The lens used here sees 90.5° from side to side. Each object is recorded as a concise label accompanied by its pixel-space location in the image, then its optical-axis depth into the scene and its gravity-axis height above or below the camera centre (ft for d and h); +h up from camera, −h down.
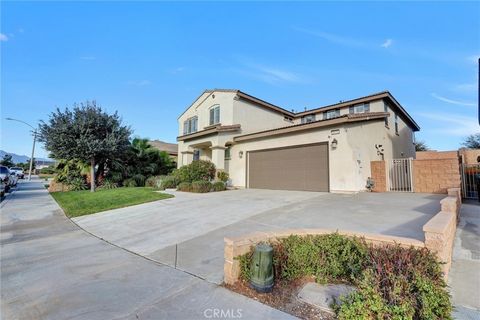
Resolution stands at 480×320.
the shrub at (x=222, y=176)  55.11 +0.08
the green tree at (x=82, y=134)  52.08 +9.41
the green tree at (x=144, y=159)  67.46 +4.97
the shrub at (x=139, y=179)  65.17 -0.85
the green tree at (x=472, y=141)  94.27 +14.72
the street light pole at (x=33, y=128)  80.25 +13.82
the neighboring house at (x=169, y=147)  98.53 +13.64
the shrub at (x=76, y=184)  62.49 -2.22
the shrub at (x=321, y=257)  12.20 -4.22
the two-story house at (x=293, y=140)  39.83 +7.86
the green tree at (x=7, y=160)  168.82 +10.85
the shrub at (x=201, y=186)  47.19 -1.97
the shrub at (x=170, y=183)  55.98 -1.63
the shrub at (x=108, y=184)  59.80 -2.12
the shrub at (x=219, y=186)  50.16 -2.06
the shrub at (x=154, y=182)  58.07 -1.48
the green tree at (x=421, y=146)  103.03 +13.78
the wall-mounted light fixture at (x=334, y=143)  39.98 +5.69
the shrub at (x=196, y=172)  52.26 +0.95
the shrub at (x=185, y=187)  49.08 -2.23
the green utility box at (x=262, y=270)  11.28 -4.48
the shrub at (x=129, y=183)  63.01 -1.90
